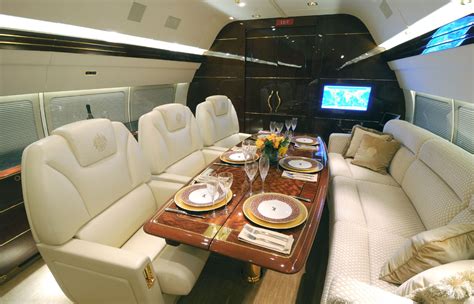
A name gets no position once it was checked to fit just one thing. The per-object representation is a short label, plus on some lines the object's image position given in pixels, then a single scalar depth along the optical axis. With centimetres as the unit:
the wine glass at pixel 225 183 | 139
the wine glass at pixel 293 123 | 267
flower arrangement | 181
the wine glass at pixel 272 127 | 259
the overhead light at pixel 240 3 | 292
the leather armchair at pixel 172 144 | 189
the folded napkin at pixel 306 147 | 234
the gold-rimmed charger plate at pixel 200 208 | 127
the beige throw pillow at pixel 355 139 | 282
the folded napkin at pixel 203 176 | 164
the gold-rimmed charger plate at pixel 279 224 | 113
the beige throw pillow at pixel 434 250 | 101
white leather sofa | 125
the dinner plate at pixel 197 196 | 132
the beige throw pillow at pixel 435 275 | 88
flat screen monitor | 374
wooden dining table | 97
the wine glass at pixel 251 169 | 144
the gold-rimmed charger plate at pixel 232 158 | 196
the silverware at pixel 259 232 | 106
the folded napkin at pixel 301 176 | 166
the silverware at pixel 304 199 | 138
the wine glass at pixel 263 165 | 148
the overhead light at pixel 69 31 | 166
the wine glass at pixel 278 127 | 259
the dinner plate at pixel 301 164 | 181
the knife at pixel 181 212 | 124
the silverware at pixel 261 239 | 102
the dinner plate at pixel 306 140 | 249
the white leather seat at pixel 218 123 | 278
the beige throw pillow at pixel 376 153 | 249
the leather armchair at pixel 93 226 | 107
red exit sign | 400
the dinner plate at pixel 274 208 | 119
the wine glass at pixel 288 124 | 264
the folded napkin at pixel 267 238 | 101
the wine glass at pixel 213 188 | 130
